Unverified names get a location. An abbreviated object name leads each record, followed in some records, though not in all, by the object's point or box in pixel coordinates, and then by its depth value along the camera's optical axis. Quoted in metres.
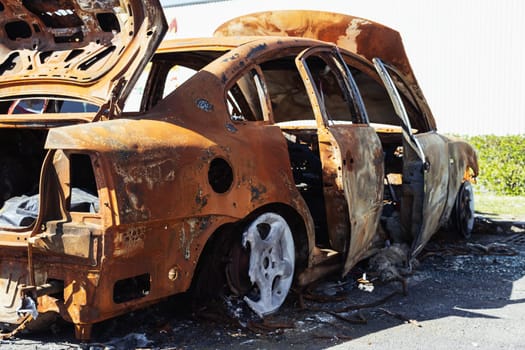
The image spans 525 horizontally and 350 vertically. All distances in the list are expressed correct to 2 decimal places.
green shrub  11.41
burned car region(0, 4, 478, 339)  3.29
